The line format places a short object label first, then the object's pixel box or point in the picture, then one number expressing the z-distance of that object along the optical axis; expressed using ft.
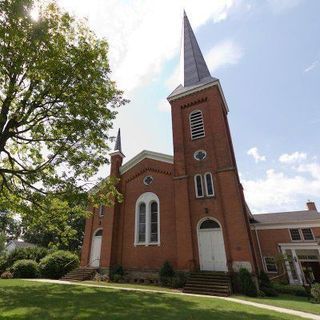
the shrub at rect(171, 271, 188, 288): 52.01
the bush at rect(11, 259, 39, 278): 68.39
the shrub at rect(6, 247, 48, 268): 80.29
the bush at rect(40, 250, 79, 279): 69.21
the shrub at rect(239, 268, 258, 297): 45.73
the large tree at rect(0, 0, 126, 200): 29.58
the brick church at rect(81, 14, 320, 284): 55.21
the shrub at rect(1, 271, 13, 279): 66.66
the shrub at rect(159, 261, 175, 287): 53.78
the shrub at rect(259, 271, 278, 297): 49.83
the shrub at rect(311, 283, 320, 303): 42.95
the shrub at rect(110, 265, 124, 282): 60.72
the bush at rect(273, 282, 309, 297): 51.98
